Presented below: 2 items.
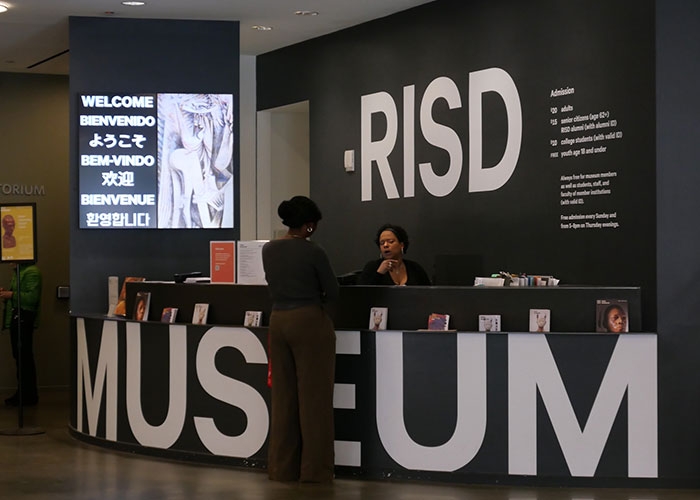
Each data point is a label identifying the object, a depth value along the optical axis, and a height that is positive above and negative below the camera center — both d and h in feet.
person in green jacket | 35.45 -2.23
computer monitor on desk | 27.66 -0.58
